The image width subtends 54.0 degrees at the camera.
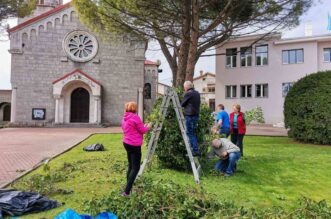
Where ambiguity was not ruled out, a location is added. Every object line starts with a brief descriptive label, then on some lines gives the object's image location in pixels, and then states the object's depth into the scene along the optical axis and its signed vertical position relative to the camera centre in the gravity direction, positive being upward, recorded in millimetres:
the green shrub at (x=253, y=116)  11725 +30
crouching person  7471 -818
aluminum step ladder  6871 -251
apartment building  32594 +5079
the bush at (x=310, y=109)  14859 +381
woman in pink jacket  5551 -363
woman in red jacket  10461 -300
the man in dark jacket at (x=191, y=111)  7164 +120
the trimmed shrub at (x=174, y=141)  7496 -575
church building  29859 +4044
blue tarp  3936 -1249
